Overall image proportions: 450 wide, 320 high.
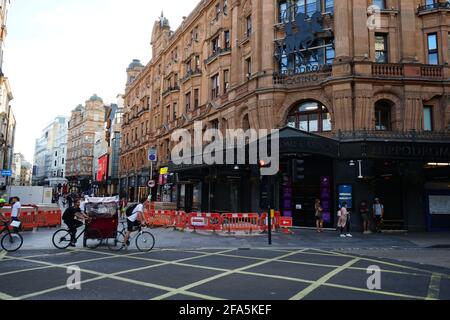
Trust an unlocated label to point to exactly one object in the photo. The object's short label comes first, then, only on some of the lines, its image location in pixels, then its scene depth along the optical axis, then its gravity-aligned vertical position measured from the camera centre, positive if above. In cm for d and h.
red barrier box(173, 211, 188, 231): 1856 -134
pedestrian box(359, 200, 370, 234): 1814 -99
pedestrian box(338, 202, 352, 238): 1698 -114
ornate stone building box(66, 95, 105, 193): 8881 +1424
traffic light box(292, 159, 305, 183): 1368 +99
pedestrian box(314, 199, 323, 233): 1853 -109
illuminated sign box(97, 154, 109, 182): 6612 +538
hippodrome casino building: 1888 +538
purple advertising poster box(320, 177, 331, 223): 2005 -9
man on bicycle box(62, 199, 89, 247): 1273 -88
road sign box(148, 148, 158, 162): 3133 +355
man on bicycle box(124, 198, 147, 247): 1267 -91
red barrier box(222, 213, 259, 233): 1756 -134
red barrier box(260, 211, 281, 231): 1808 -137
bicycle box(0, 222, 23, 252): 1197 -162
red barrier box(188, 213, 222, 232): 1778 -134
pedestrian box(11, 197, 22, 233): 1401 -50
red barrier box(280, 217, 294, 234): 1812 -144
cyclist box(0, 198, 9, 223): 1803 -45
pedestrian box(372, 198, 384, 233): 1808 -95
